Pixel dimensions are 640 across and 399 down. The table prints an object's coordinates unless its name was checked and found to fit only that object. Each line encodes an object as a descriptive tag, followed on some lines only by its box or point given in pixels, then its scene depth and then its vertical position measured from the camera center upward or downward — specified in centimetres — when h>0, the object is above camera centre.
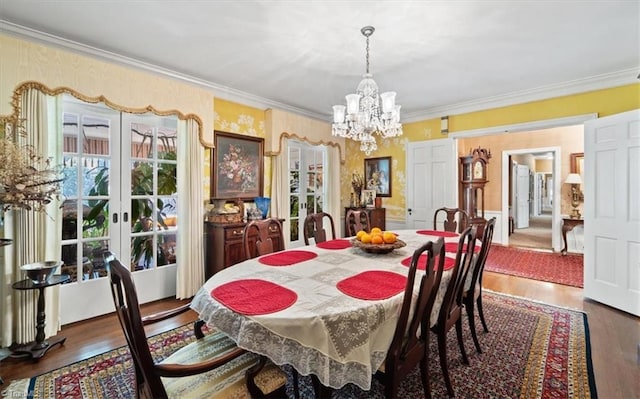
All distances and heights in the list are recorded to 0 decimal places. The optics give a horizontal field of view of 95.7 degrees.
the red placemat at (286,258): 198 -44
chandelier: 254 +73
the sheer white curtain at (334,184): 523 +26
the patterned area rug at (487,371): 179 -120
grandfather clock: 596 +43
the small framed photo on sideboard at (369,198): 547 +0
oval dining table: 117 -50
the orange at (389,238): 223 -31
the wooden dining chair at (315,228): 290 -31
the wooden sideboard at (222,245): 342 -57
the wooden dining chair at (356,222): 348 -29
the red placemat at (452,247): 240 -42
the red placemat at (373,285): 141 -46
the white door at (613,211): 290 -13
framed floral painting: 373 +43
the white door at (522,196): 772 +7
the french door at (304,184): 484 +25
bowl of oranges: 218 -34
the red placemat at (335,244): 247 -41
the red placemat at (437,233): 309 -38
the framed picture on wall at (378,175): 539 +44
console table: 512 -48
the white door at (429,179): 461 +31
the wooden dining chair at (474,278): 222 -64
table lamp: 537 +12
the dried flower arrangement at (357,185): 566 +26
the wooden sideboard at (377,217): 513 -33
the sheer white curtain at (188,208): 335 -12
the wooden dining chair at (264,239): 220 -34
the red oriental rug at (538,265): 408 -109
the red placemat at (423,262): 188 -44
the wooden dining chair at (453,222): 355 -30
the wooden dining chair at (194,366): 99 -75
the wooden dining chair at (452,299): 175 -63
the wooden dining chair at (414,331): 130 -66
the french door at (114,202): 274 -5
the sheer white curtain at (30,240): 231 -35
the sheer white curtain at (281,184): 432 +21
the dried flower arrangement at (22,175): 212 +18
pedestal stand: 215 -101
